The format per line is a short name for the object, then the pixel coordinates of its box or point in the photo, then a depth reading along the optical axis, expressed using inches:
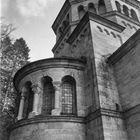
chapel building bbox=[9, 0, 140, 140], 339.0
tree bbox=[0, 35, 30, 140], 630.5
